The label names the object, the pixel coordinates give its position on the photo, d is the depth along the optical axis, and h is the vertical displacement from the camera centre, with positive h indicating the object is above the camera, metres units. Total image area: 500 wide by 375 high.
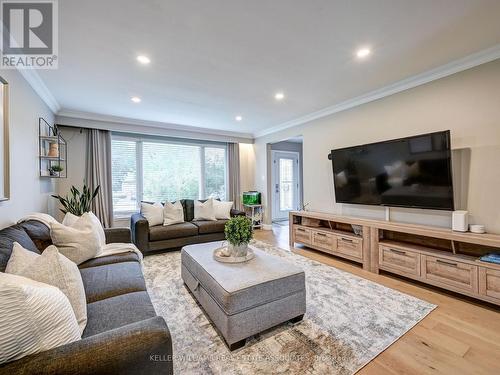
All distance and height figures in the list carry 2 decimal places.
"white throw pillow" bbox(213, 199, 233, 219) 4.65 -0.42
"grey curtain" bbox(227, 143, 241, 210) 5.96 +0.44
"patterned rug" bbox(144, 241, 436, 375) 1.50 -1.14
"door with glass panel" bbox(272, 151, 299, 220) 6.94 +0.15
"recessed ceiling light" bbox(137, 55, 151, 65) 2.39 +1.39
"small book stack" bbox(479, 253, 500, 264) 2.11 -0.69
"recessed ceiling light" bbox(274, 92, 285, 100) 3.41 +1.41
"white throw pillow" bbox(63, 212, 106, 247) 2.35 -0.32
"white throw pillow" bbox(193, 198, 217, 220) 4.55 -0.43
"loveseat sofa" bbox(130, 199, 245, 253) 3.71 -0.75
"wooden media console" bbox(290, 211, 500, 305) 2.16 -0.78
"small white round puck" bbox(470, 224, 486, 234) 2.35 -0.46
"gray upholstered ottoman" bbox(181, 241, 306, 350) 1.63 -0.82
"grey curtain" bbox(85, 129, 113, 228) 4.37 +0.33
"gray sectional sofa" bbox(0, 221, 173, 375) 0.79 -0.62
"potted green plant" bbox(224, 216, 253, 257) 2.16 -0.44
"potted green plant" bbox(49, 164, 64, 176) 3.48 +0.35
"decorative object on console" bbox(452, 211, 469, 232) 2.41 -0.38
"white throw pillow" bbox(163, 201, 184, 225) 4.18 -0.44
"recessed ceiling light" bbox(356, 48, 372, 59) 2.29 +1.36
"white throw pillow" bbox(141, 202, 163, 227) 3.98 -0.40
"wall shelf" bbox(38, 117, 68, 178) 3.13 +0.63
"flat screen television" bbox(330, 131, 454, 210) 2.54 +0.17
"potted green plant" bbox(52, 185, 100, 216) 3.69 -0.18
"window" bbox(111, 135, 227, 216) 4.83 +0.45
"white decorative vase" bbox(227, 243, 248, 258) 2.21 -0.59
